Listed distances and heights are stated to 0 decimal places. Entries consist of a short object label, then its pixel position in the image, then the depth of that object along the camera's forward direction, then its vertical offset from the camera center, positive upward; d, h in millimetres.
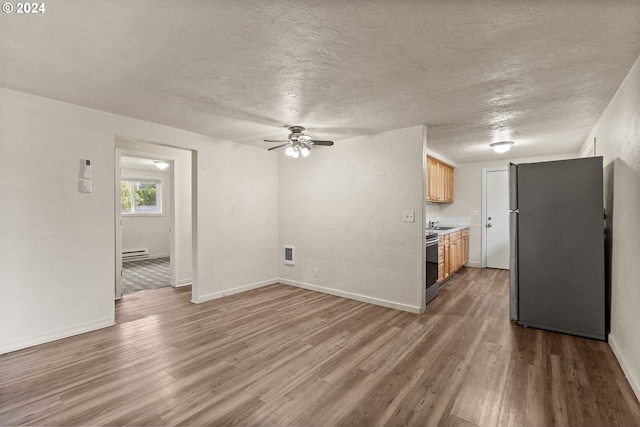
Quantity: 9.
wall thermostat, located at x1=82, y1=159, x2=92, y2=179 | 3139 +461
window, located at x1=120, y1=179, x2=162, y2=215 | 8148 +461
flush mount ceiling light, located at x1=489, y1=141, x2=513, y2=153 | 4620 +1072
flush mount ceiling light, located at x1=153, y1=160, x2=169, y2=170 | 6938 +1176
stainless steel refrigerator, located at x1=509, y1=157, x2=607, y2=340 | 2967 -375
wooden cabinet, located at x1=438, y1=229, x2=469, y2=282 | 4910 -767
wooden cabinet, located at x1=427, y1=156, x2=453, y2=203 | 5332 +628
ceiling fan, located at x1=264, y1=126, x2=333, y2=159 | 3671 +883
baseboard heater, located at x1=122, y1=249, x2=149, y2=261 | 7668 -1128
